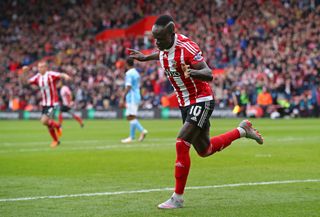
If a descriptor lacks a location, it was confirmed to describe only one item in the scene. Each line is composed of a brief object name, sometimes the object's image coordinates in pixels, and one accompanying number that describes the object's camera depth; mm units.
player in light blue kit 20688
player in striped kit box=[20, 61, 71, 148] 19250
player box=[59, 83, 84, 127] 32469
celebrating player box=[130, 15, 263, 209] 8570
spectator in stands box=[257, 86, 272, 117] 35094
